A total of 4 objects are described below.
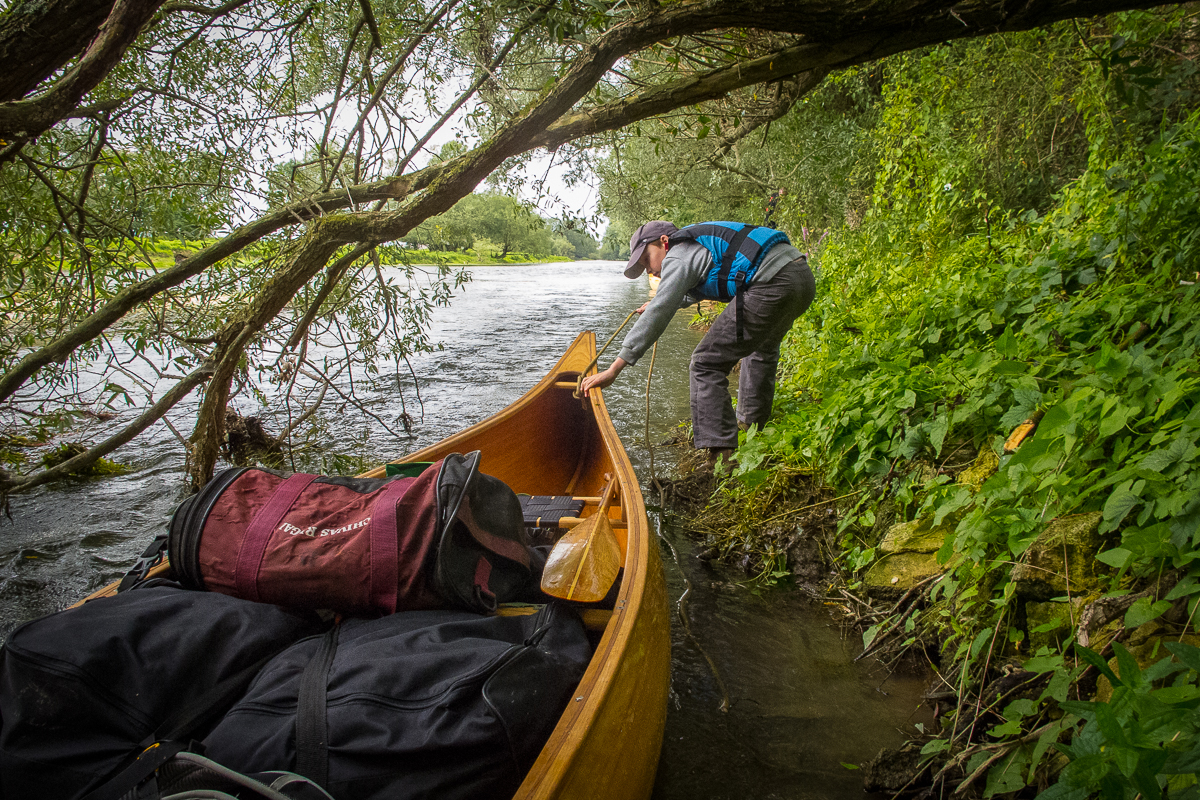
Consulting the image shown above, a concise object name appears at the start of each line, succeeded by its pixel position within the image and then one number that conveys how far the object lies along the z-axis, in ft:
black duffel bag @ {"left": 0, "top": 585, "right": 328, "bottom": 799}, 3.25
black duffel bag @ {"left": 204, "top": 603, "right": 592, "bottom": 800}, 3.53
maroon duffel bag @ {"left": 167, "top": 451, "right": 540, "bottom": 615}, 4.76
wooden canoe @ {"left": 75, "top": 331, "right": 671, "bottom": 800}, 3.81
